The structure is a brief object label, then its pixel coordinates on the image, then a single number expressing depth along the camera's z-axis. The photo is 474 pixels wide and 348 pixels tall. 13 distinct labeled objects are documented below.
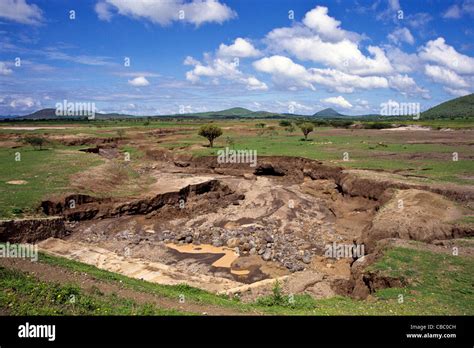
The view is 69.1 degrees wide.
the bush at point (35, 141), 45.94
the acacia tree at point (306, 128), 61.81
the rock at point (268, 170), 42.19
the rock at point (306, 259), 20.86
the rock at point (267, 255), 21.27
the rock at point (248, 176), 40.12
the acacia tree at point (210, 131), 52.97
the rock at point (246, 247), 22.86
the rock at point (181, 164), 45.75
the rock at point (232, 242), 23.61
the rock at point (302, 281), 16.22
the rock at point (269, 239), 23.77
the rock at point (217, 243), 23.91
